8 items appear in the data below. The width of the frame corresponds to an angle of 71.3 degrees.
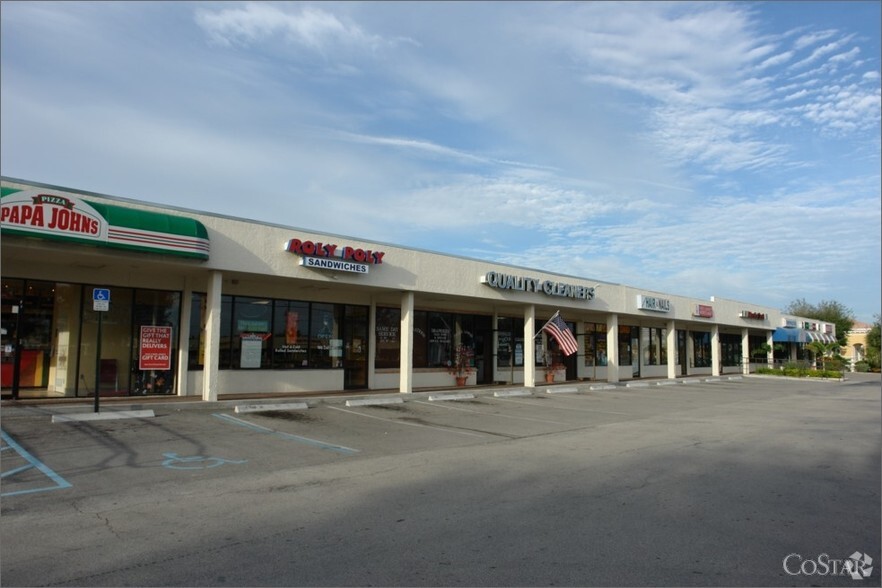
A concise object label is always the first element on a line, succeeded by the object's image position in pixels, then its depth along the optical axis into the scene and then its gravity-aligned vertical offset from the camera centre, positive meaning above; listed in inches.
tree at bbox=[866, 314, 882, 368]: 2408.3 +25.8
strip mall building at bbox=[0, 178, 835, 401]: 548.7 +41.5
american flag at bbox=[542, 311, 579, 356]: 952.3 +16.4
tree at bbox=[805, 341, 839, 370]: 1823.3 +3.1
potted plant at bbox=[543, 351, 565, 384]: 1116.5 -43.3
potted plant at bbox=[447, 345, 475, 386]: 986.7 -37.8
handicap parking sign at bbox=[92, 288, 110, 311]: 521.3 +29.4
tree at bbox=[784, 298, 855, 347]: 2714.1 +158.9
